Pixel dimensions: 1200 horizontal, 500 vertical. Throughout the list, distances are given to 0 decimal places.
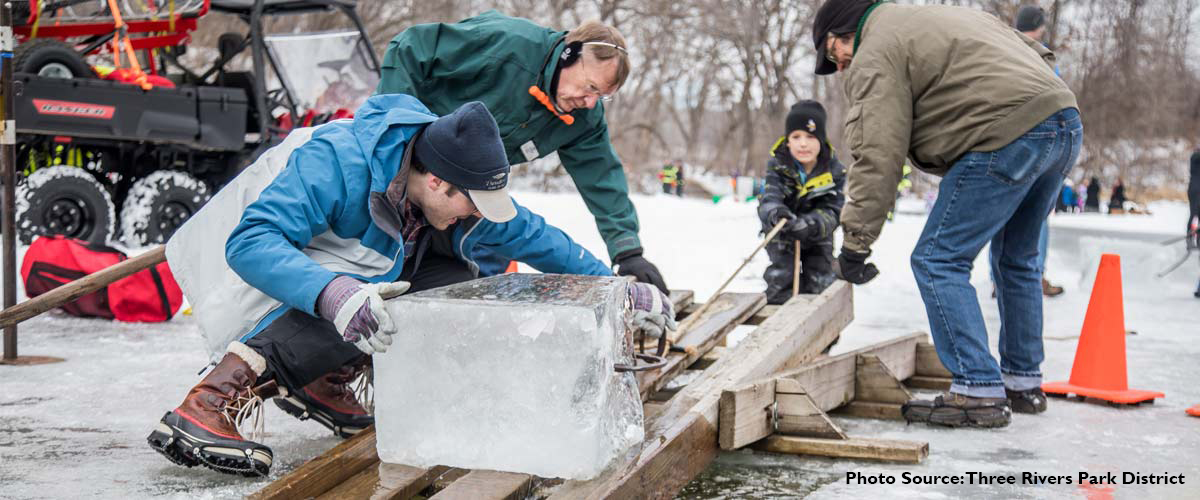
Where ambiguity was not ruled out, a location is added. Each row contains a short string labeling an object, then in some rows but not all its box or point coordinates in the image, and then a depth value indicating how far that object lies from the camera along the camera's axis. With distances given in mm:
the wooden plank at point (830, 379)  3115
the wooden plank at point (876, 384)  3645
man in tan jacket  3336
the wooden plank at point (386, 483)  2307
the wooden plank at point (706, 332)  3318
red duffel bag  5133
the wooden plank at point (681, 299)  4455
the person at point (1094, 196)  33125
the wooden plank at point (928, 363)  4273
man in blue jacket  2328
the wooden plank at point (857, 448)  2889
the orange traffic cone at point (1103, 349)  3971
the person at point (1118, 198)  31008
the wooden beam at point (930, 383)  4219
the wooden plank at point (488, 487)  2180
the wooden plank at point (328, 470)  2264
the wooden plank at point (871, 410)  3609
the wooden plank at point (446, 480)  2478
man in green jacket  3457
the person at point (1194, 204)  10719
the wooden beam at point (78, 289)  3223
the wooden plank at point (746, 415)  2852
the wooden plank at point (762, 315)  4457
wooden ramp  2285
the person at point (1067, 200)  32844
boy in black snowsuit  5562
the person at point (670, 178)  29731
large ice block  2215
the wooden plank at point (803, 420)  3030
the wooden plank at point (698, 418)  2250
